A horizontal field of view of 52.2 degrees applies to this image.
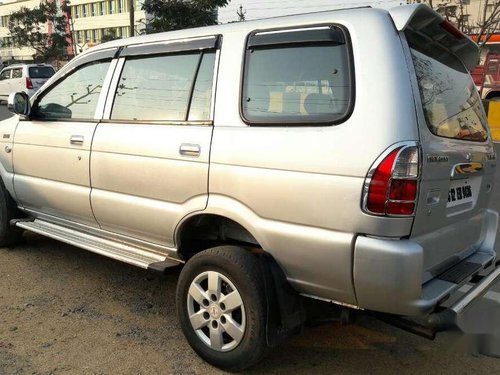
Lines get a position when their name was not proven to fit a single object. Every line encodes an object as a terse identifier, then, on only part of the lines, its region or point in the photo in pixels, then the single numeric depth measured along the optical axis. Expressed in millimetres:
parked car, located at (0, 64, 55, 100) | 21562
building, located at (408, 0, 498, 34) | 23344
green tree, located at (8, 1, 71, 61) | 55156
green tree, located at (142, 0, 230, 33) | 16656
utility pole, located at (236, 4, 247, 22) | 40969
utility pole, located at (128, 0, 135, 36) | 23312
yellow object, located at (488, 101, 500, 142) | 13672
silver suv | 2475
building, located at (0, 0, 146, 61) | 70562
